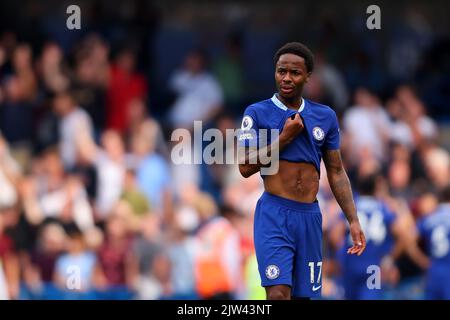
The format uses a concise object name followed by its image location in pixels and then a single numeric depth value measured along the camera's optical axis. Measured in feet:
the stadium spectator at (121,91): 62.59
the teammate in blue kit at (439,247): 50.21
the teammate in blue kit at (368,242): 49.75
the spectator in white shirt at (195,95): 63.52
